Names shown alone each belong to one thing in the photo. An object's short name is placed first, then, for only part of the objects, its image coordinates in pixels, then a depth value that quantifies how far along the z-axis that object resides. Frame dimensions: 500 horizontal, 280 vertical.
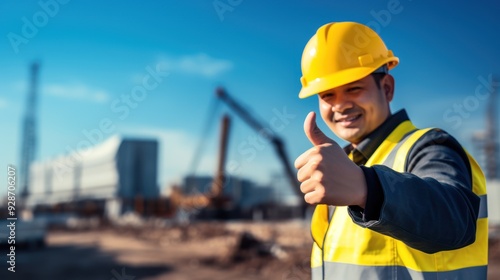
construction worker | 1.01
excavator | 30.89
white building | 36.16
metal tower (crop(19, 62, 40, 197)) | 41.56
